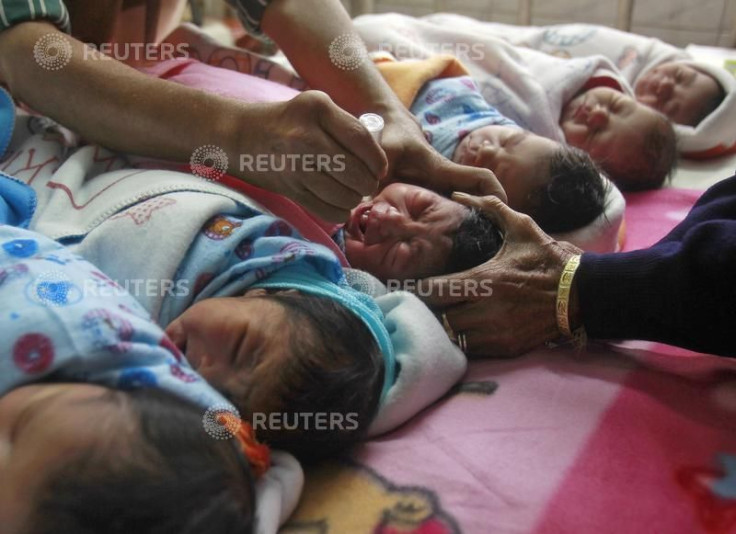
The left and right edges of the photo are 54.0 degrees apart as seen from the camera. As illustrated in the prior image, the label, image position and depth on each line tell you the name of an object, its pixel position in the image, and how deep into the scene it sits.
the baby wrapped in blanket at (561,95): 1.61
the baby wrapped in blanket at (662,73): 1.79
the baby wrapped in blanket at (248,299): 0.74
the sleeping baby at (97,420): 0.53
